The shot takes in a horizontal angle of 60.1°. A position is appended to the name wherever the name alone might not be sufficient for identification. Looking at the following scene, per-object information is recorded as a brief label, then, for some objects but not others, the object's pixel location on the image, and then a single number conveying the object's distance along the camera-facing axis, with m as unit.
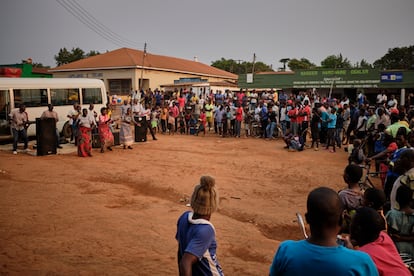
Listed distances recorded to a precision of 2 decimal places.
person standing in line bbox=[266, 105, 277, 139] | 18.53
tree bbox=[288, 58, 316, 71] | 64.50
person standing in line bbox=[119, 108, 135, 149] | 15.20
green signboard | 28.00
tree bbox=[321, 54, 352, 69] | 57.88
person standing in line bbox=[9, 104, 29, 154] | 13.05
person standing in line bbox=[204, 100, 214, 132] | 21.48
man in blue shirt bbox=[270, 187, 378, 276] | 1.87
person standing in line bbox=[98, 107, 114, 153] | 14.02
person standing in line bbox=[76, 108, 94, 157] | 13.09
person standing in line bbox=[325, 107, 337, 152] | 14.77
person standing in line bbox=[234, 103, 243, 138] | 19.56
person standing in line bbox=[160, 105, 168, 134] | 21.28
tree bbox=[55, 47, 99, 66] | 54.31
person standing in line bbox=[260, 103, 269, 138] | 19.08
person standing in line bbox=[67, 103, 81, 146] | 14.85
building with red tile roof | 34.88
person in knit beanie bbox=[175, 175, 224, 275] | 2.62
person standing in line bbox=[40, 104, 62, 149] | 13.59
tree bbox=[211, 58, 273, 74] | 74.44
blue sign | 27.71
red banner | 18.05
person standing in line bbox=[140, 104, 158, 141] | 17.79
